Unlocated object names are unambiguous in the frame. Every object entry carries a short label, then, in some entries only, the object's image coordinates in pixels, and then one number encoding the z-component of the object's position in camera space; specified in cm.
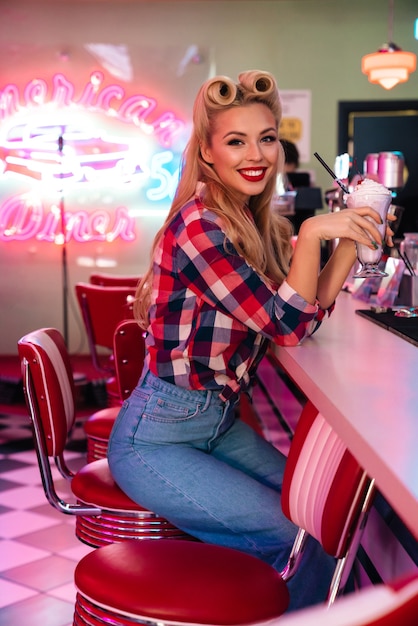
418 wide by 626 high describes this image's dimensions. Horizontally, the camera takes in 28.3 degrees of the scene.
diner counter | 100
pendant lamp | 548
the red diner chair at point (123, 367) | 220
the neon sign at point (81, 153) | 704
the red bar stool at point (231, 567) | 123
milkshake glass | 189
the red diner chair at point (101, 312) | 414
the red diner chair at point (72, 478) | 174
